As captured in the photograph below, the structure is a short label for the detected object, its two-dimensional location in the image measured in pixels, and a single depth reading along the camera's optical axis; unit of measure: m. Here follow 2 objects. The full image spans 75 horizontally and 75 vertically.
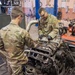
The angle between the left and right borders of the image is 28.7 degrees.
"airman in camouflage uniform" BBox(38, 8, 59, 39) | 3.29
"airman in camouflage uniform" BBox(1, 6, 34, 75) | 1.99
